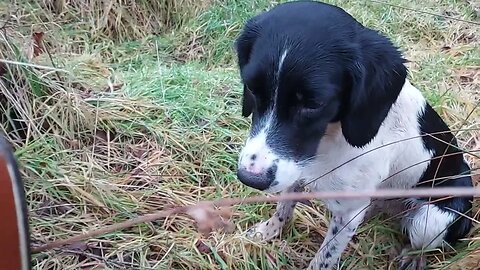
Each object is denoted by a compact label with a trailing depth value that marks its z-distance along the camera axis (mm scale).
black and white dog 541
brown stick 290
